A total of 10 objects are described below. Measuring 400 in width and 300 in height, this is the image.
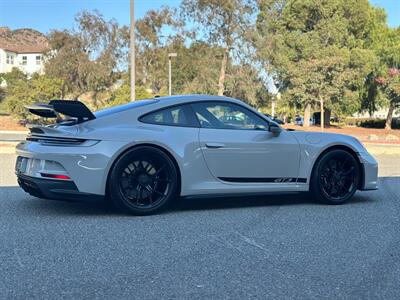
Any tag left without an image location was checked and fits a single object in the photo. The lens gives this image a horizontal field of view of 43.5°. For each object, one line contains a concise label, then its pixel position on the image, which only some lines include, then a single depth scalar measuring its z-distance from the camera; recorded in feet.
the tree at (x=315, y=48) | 118.01
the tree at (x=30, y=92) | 108.88
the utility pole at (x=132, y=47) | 54.54
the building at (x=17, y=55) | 308.81
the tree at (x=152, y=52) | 158.92
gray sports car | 17.48
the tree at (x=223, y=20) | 125.59
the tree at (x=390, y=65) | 132.05
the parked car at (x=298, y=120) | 181.84
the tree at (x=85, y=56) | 136.36
